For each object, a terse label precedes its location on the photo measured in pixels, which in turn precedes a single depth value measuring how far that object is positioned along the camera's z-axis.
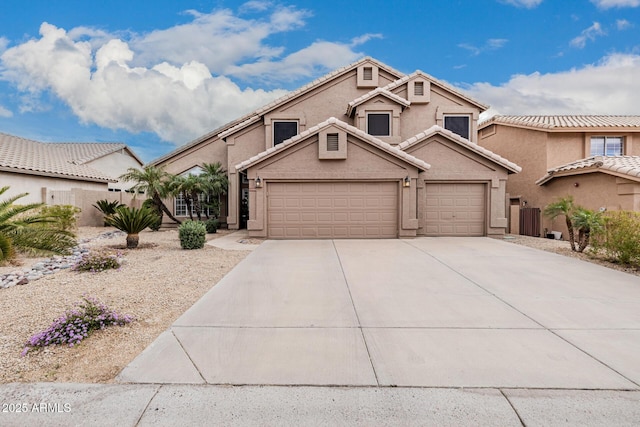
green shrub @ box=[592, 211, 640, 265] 8.59
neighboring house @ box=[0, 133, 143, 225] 16.72
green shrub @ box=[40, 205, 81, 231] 14.19
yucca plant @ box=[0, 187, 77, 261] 8.29
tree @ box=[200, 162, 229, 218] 17.64
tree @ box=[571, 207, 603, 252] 10.19
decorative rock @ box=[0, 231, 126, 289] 7.09
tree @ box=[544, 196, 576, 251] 11.20
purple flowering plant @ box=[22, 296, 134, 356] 4.08
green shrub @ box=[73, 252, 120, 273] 8.05
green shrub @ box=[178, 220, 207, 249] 11.17
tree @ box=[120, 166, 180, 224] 17.42
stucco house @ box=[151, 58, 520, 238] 13.80
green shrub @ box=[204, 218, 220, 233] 16.73
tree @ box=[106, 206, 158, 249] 11.10
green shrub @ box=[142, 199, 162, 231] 17.52
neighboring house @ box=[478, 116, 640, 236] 14.52
